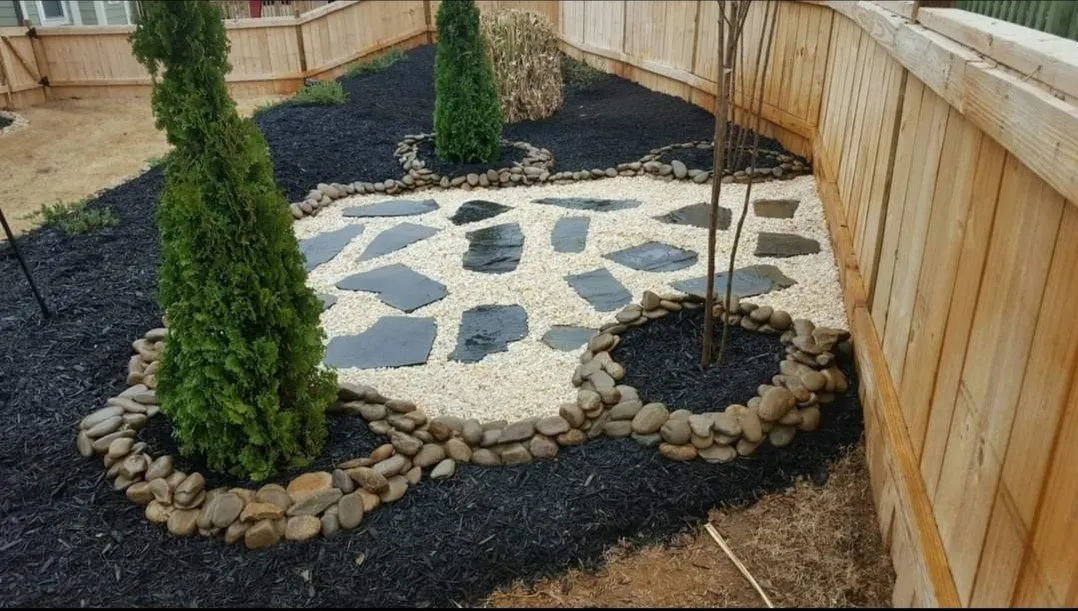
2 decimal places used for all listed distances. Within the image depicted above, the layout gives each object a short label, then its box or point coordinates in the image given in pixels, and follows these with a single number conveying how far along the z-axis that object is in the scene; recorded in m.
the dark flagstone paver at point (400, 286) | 4.50
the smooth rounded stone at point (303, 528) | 2.50
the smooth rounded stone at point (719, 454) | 2.84
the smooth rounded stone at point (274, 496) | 2.55
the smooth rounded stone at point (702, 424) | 2.89
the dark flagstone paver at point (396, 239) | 5.27
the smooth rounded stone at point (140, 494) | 2.59
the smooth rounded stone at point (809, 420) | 2.96
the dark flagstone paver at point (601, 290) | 4.32
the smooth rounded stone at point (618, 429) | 3.01
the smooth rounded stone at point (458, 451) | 2.91
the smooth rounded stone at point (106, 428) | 2.86
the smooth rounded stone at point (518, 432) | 2.99
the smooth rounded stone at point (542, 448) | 2.95
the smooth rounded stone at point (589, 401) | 3.11
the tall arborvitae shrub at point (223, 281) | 2.34
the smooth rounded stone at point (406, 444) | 2.86
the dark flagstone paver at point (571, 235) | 5.20
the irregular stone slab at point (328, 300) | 4.45
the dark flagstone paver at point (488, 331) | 3.89
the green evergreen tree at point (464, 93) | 6.76
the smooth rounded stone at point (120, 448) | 2.75
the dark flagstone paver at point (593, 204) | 5.99
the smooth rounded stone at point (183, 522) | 2.50
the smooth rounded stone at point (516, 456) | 2.92
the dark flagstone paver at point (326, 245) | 5.18
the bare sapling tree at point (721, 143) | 2.81
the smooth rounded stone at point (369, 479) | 2.66
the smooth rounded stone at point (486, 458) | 2.91
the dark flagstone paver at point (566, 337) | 3.88
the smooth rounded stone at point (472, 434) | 3.00
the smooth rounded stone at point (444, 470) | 2.80
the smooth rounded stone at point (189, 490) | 2.54
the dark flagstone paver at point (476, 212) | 5.86
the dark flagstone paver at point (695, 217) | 5.50
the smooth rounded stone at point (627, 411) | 3.07
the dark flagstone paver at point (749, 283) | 4.32
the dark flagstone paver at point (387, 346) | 3.82
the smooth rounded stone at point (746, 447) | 2.87
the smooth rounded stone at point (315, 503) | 2.56
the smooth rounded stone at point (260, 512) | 2.50
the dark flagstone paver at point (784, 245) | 4.88
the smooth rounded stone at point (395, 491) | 2.67
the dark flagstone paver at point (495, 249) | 4.94
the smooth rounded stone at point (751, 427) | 2.88
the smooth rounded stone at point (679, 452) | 2.86
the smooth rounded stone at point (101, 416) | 2.94
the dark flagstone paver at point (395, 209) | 6.09
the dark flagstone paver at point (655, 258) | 4.79
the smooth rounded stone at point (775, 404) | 2.93
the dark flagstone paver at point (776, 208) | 5.56
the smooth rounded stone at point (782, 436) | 2.91
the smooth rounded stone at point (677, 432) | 2.89
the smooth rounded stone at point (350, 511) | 2.55
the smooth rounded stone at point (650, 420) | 2.96
